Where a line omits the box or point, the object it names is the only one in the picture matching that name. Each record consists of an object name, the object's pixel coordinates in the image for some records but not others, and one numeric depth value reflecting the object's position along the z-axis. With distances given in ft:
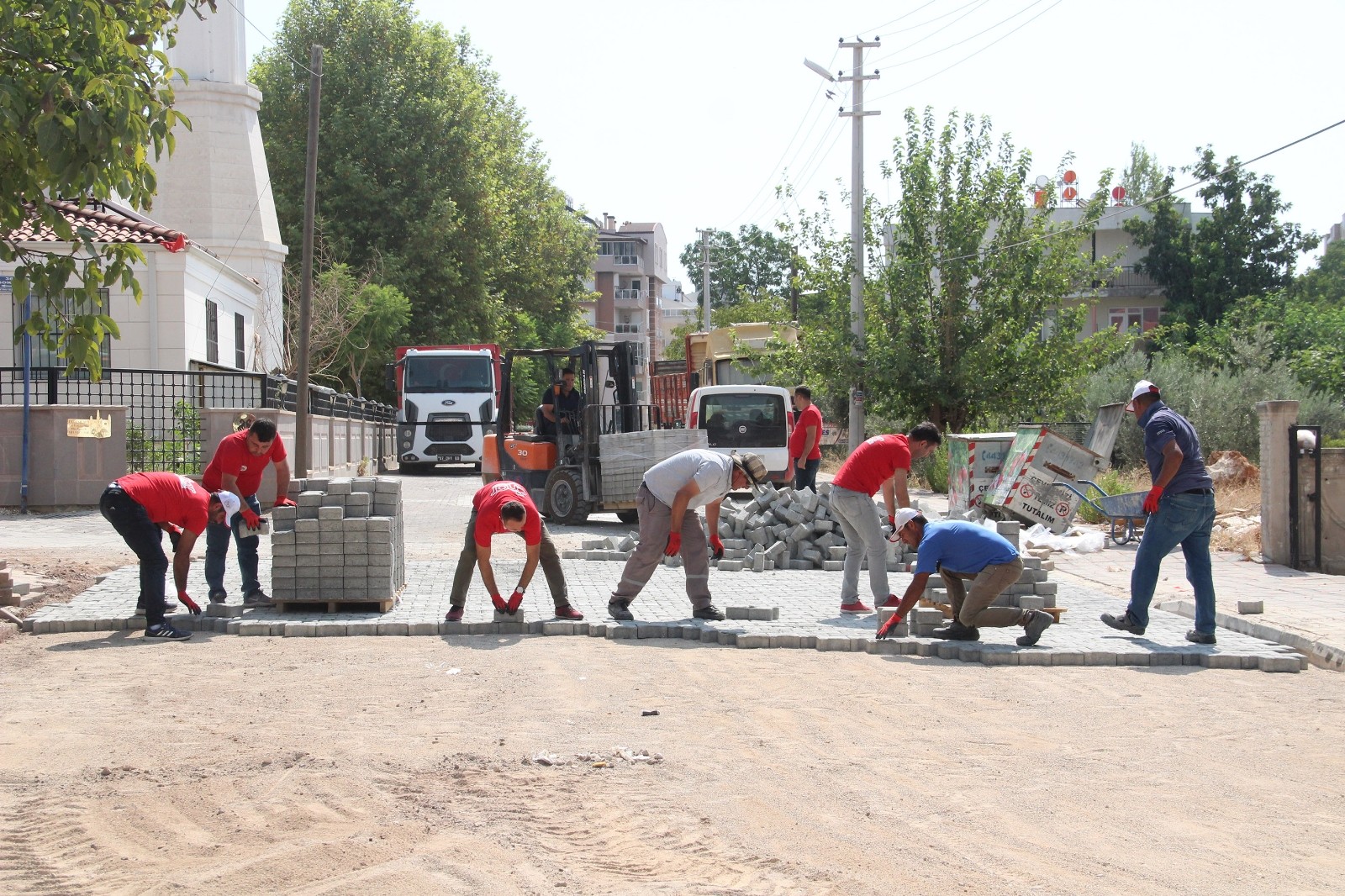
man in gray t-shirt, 30.01
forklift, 58.03
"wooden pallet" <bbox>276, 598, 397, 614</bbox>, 32.17
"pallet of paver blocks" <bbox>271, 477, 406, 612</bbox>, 31.83
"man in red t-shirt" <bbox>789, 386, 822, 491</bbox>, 57.47
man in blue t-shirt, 27.55
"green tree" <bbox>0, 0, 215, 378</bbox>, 20.80
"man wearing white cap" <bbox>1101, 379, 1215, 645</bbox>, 28.27
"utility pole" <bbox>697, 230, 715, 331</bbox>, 171.64
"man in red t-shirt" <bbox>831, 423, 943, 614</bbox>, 31.89
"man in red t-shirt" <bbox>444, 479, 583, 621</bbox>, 29.12
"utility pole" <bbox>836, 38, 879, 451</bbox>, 90.27
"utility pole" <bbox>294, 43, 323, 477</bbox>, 70.08
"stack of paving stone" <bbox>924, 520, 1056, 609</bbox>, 31.04
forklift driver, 59.11
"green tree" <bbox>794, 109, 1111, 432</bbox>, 83.76
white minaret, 97.25
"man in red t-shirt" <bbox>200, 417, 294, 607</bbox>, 31.32
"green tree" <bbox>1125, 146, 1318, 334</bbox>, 153.17
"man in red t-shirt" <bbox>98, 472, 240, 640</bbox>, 28.84
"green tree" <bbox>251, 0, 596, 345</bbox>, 134.72
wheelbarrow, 49.49
